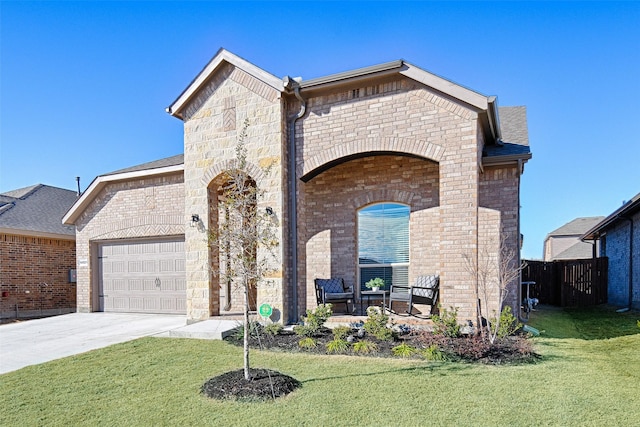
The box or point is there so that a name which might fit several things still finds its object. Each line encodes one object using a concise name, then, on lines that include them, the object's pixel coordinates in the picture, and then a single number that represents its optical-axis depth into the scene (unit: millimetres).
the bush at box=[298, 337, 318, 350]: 5891
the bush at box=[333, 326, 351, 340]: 6105
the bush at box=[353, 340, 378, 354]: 5547
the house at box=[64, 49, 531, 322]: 6566
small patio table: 7880
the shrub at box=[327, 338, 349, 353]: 5648
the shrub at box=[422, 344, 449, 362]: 5172
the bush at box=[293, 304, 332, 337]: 6492
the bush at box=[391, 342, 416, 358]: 5363
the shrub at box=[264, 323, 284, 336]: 6676
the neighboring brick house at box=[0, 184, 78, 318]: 11727
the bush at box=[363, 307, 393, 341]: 6047
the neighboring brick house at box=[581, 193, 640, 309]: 10578
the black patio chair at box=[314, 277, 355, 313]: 7770
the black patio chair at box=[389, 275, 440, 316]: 7168
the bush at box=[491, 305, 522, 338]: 5816
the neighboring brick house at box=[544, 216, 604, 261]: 32844
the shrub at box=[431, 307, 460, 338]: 5879
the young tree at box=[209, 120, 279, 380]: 4578
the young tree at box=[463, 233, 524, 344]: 5941
